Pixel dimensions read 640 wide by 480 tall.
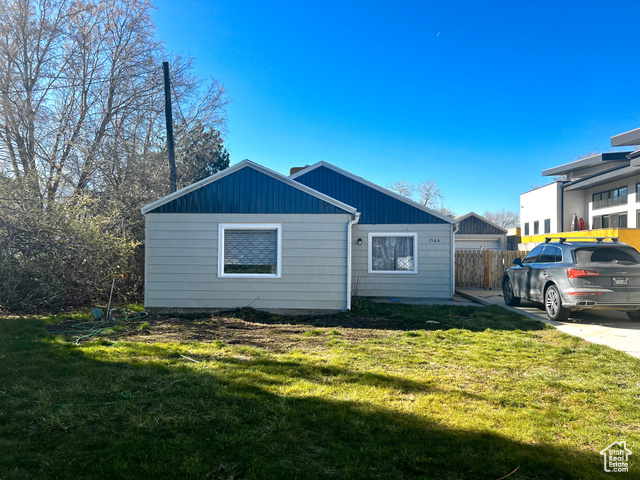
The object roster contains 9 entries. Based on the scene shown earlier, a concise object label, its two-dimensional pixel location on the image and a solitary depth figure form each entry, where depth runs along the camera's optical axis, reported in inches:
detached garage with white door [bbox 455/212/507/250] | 1138.0
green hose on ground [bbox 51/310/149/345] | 284.5
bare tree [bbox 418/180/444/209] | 1980.1
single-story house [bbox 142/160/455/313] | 367.2
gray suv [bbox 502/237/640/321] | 302.7
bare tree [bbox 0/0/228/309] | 371.9
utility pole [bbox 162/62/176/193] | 477.4
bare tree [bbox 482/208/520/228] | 3148.1
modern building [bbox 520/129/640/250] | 909.2
